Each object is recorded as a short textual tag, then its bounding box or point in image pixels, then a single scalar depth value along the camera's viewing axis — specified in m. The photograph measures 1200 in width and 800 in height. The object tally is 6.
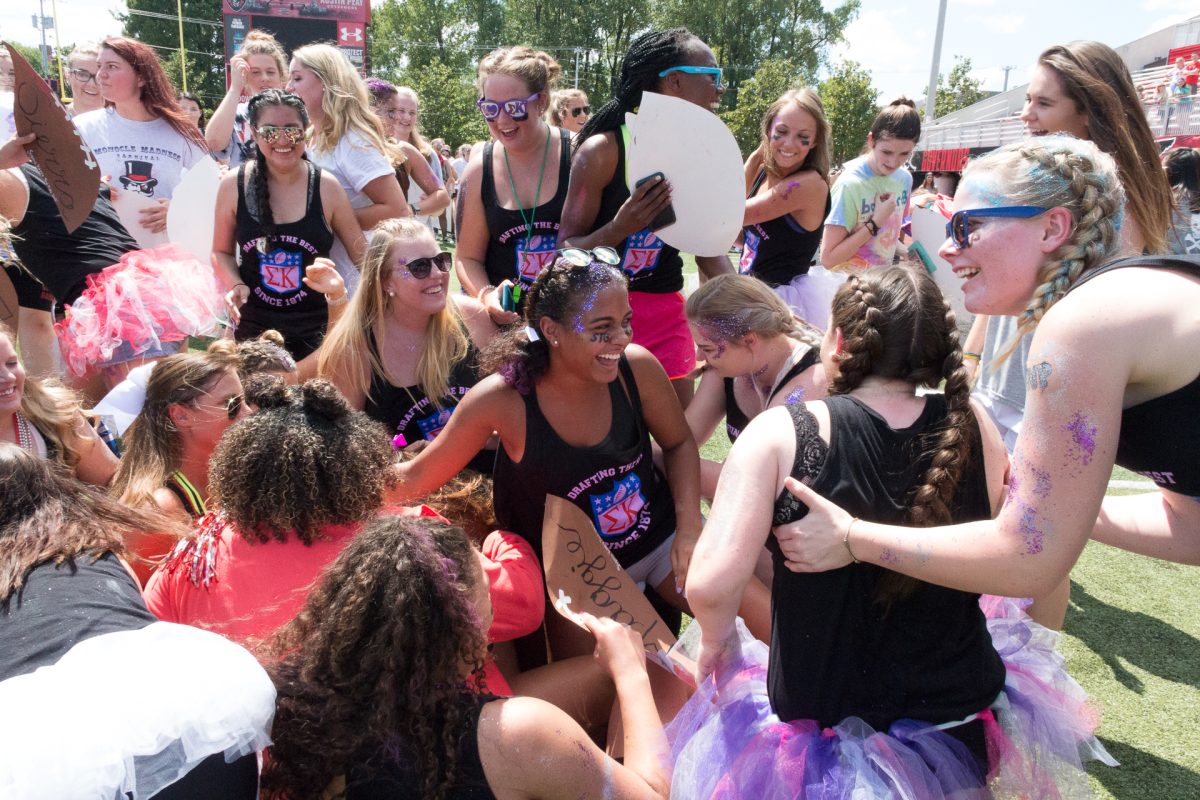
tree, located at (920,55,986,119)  42.69
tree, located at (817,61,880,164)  25.28
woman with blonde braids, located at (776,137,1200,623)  1.38
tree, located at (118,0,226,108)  45.06
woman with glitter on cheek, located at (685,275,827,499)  2.72
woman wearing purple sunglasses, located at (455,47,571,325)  3.39
